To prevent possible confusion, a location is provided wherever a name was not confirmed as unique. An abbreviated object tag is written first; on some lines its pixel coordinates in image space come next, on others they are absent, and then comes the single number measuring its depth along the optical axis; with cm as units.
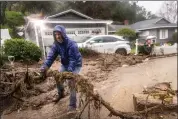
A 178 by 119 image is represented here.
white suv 920
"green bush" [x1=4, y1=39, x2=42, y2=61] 562
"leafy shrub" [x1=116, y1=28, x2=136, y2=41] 1525
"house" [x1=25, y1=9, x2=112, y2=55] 616
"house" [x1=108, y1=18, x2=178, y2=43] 2043
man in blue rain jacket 339
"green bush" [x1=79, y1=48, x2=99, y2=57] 766
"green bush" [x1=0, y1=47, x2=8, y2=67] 610
